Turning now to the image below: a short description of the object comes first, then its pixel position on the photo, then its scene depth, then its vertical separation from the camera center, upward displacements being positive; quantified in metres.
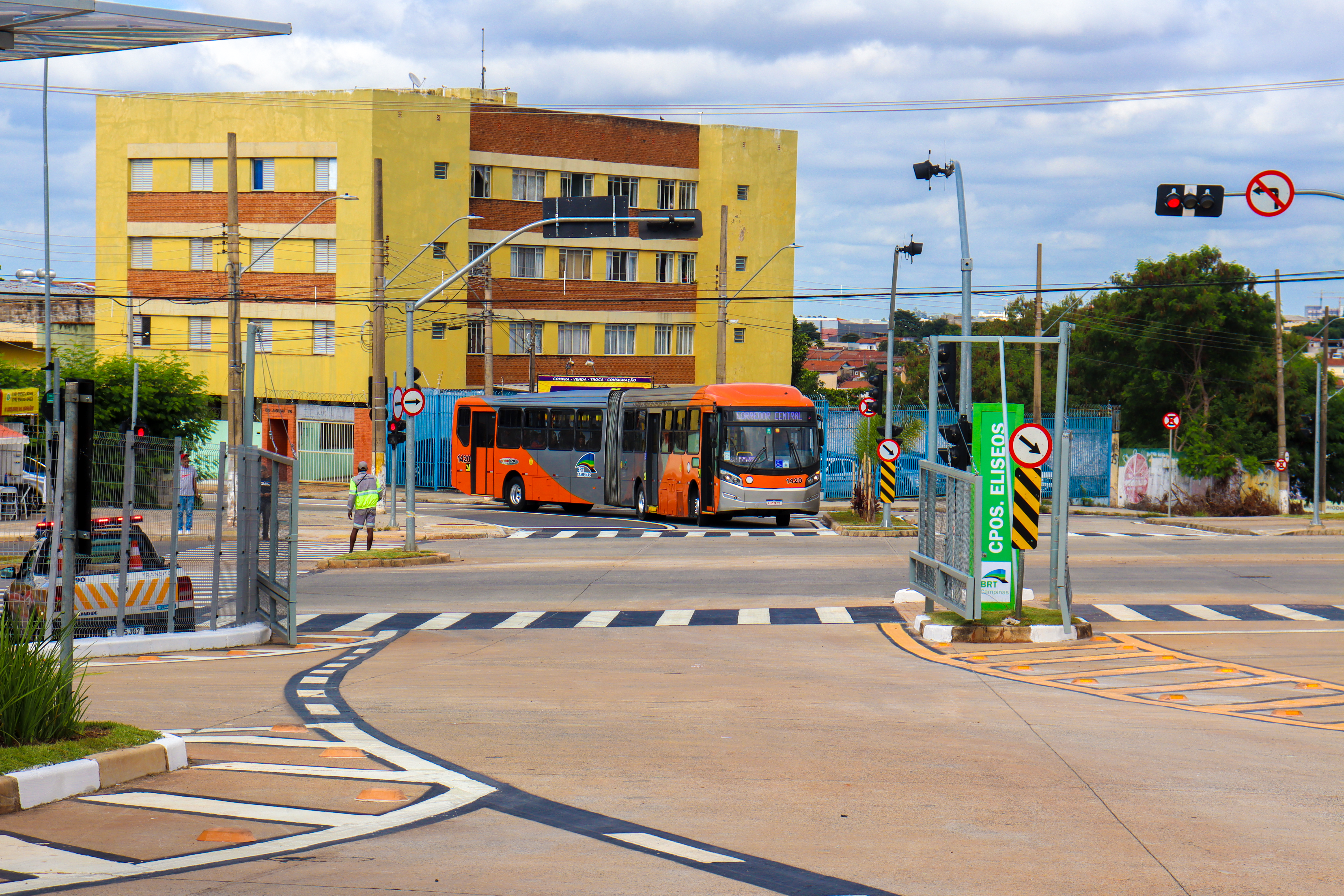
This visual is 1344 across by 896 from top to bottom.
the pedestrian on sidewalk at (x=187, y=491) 23.33 -1.12
